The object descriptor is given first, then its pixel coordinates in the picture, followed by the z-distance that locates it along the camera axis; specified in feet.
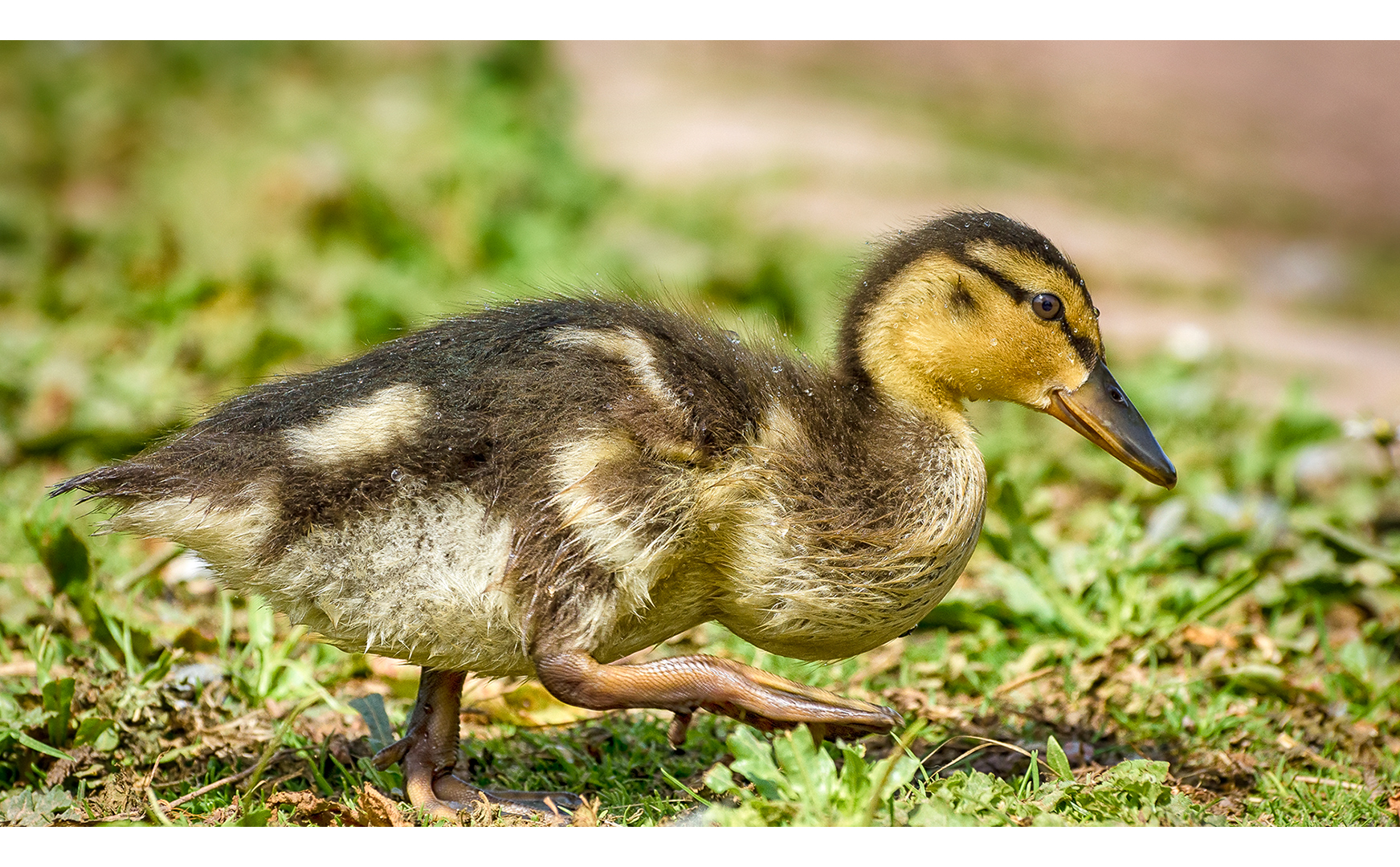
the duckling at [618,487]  18.03
